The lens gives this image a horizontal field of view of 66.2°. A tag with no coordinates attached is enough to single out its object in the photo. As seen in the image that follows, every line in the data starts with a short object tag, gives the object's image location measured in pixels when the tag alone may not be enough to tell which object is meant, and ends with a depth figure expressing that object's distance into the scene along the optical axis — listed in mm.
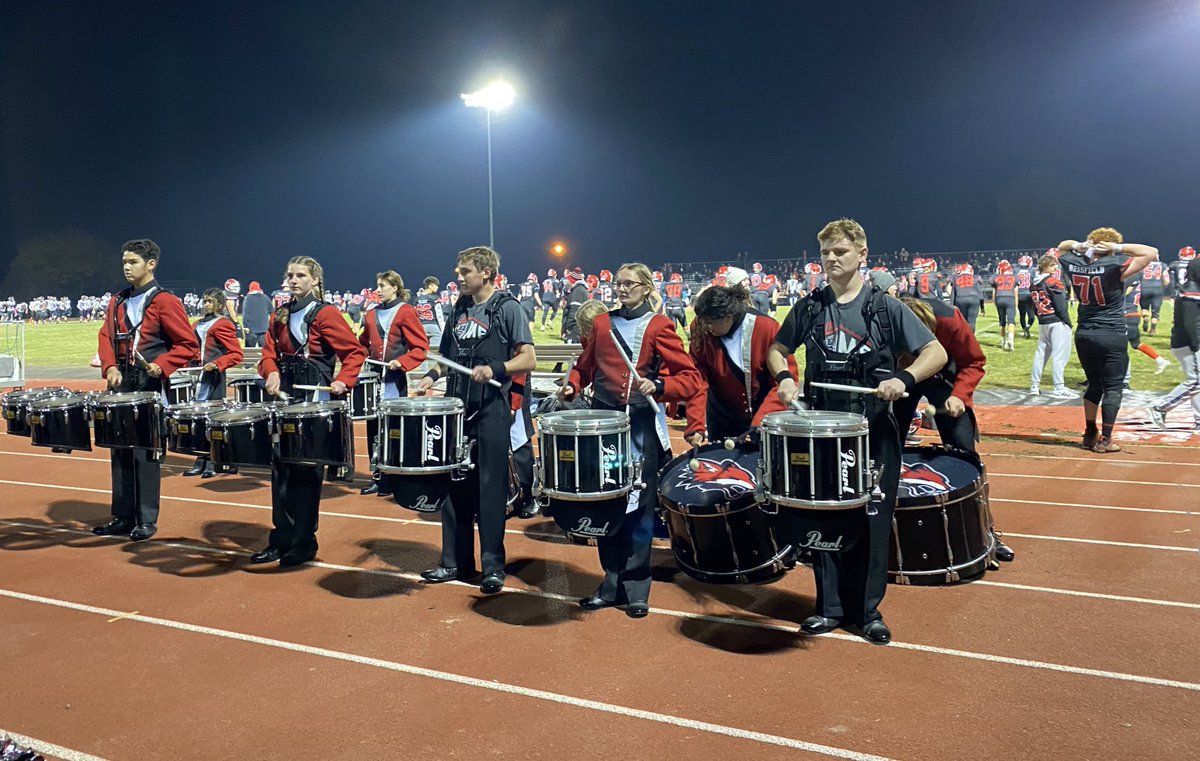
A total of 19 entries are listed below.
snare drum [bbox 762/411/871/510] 3850
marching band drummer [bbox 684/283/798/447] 5449
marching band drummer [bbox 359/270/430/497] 8875
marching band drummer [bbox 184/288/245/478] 9523
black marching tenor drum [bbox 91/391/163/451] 6176
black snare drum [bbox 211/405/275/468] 5668
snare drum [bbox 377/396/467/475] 4957
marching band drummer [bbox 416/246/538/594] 5449
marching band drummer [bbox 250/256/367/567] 6191
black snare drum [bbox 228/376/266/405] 9680
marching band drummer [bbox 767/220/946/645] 4277
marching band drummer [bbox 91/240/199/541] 6730
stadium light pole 25859
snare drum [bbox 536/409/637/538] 4449
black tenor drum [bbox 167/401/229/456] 5910
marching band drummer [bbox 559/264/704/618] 5012
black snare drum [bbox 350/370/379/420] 9000
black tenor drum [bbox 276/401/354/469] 5531
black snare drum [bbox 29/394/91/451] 6281
